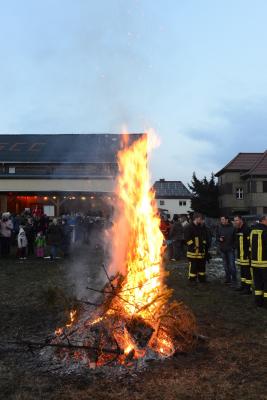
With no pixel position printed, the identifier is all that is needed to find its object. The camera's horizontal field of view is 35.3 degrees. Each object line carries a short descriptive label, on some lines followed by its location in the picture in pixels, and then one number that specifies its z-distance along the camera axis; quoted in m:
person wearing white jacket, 16.42
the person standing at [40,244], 16.58
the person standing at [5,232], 16.30
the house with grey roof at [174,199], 70.38
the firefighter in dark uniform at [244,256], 10.08
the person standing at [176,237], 16.67
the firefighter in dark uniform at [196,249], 11.45
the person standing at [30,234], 17.48
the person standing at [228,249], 11.21
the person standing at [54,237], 15.62
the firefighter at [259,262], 8.58
